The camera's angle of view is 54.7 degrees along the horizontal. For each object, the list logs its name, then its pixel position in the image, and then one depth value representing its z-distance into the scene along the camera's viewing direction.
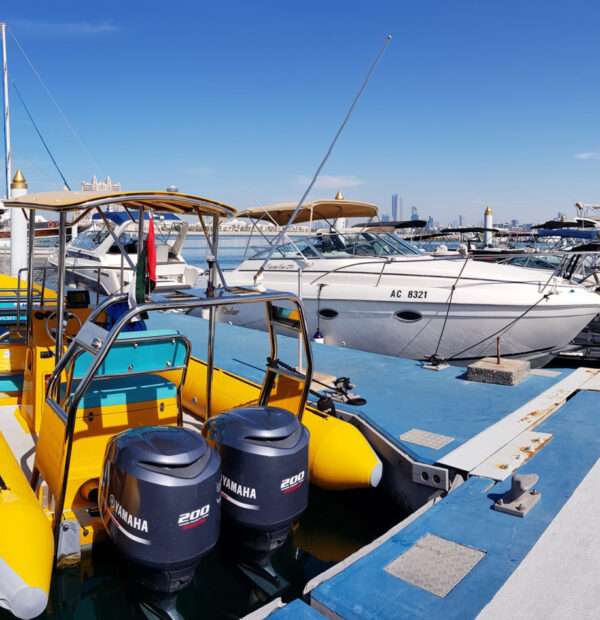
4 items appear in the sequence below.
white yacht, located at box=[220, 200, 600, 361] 7.72
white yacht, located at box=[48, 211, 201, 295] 11.83
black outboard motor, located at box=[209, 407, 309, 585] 2.95
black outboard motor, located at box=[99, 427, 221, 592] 2.57
